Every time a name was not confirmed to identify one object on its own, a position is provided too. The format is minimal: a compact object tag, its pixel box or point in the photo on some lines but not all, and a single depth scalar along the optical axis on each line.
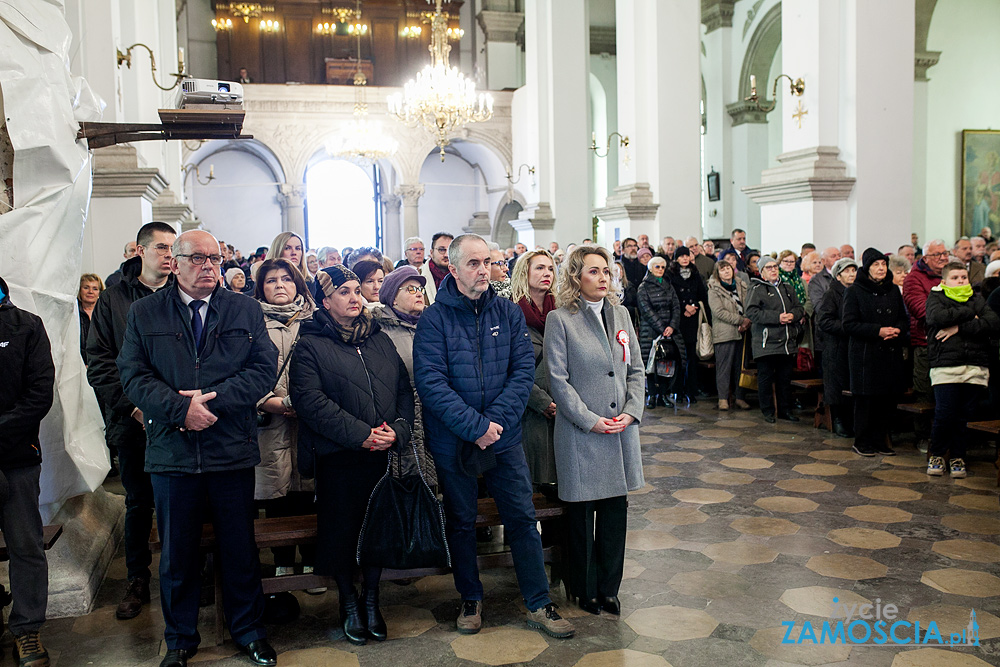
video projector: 4.53
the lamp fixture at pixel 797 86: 9.18
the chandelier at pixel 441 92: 13.23
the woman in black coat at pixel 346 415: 3.45
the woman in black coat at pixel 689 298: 8.72
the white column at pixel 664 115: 11.77
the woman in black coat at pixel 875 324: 6.16
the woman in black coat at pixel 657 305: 8.34
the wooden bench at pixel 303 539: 3.47
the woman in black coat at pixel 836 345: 6.50
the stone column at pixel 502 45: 20.83
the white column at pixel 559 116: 15.40
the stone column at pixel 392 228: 22.25
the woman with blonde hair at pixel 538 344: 3.89
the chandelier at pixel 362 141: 16.88
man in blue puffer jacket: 3.46
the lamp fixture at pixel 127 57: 7.50
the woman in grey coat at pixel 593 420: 3.58
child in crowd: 5.53
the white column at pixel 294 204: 18.59
